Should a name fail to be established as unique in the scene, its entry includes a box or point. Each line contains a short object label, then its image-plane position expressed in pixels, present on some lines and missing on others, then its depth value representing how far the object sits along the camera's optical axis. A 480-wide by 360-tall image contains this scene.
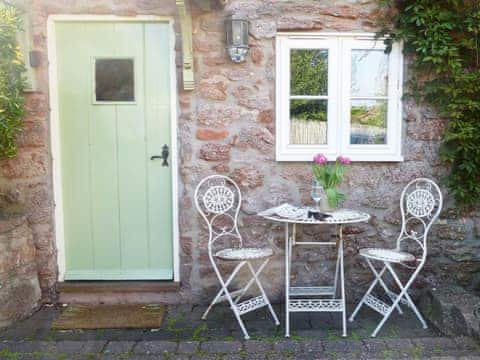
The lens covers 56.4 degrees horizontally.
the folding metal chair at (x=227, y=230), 3.11
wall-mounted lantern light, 3.22
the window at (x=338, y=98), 3.43
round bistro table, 2.98
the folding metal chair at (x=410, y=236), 3.05
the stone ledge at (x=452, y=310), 2.88
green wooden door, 3.46
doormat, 3.15
